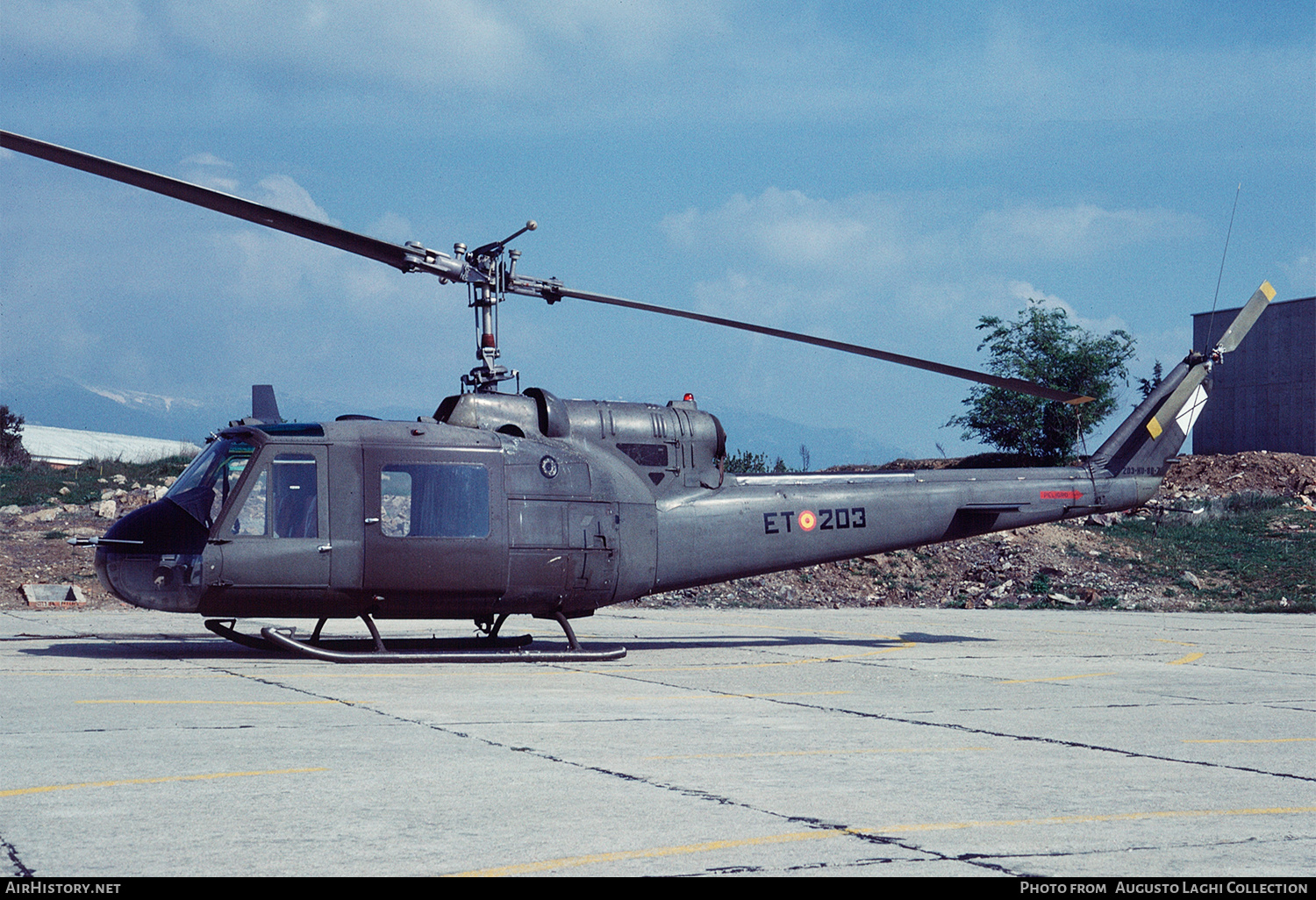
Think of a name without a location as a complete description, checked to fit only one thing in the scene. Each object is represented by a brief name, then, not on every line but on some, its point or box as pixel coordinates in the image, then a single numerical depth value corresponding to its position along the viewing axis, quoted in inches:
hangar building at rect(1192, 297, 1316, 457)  2292.1
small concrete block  815.1
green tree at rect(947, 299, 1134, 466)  2332.7
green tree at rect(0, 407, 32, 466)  1726.9
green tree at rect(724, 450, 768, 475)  1469.0
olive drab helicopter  461.1
